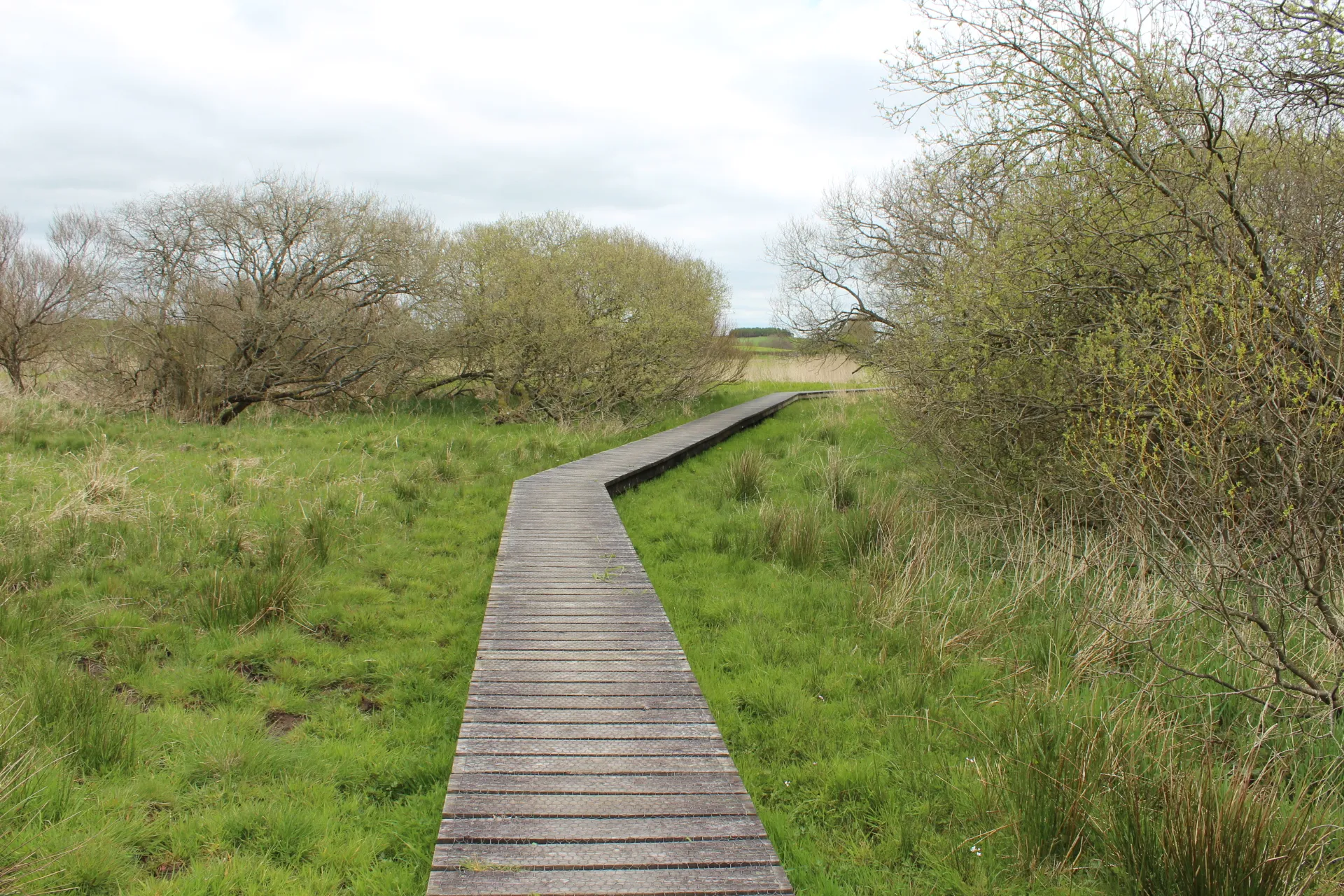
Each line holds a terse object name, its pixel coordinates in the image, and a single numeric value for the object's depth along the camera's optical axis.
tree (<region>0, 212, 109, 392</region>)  15.57
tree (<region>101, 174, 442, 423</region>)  13.27
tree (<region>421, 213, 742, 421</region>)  15.09
